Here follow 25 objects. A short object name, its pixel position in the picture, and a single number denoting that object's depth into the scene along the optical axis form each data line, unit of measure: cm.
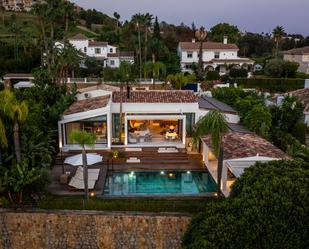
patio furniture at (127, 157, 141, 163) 1869
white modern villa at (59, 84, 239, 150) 2106
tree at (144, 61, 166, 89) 3526
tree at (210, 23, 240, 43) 6501
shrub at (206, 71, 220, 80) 4493
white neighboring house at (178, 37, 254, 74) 5263
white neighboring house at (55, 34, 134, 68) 5358
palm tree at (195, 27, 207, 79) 4683
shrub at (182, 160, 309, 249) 996
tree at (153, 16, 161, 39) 5927
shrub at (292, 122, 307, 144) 2309
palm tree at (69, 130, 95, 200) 1376
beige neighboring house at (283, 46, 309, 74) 5290
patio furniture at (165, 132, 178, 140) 2206
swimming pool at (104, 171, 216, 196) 1544
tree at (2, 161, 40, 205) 1274
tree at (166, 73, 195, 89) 3269
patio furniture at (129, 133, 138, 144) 2174
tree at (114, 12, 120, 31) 7902
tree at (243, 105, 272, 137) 2056
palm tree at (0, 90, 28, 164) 1337
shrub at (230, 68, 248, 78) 4670
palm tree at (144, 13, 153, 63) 5052
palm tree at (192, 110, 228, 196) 1318
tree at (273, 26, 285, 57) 6076
